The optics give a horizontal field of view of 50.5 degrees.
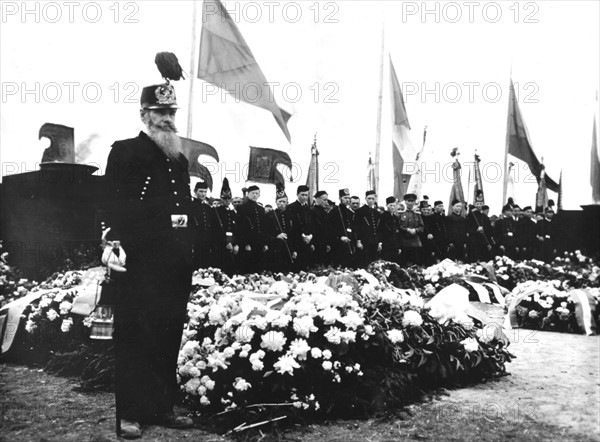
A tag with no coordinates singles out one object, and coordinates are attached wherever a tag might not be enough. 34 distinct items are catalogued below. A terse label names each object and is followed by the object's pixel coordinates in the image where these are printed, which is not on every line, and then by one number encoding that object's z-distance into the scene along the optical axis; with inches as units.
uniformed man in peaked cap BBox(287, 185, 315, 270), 450.0
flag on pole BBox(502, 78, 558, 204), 602.2
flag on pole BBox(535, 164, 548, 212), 669.3
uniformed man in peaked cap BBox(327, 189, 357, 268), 478.6
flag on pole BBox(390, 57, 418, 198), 573.0
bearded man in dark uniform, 152.3
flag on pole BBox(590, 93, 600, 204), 271.6
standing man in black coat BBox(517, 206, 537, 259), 610.9
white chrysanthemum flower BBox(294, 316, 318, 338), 163.2
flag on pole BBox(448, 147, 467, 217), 623.2
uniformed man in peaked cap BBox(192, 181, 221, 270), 398.0
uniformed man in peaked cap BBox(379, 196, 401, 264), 510.6
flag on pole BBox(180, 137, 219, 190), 329.4
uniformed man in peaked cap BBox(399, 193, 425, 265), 530.0
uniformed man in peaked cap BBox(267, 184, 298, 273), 433.4
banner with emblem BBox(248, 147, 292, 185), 386.3
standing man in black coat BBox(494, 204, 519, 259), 598.5
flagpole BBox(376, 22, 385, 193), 540.1
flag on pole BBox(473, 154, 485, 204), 644.1
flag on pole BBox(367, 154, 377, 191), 634.8
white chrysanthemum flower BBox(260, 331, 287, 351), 159.9
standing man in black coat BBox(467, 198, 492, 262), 570.9
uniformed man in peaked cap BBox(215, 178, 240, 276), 407.2
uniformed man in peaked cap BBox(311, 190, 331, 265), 468.8
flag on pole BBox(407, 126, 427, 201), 589.9
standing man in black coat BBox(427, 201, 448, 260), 554.9
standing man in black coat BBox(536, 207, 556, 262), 607.3
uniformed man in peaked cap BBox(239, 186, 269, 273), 422.6
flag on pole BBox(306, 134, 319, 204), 534.6
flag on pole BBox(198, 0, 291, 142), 354.6
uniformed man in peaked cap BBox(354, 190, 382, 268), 499.8
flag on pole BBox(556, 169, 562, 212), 611.0
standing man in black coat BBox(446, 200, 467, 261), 559.8
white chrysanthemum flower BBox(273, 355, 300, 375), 154.7
